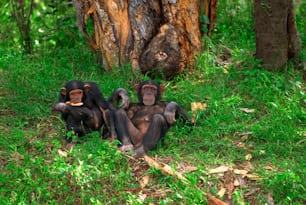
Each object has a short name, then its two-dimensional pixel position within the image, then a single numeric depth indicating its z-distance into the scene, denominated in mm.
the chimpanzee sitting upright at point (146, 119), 12336
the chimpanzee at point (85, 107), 12828
